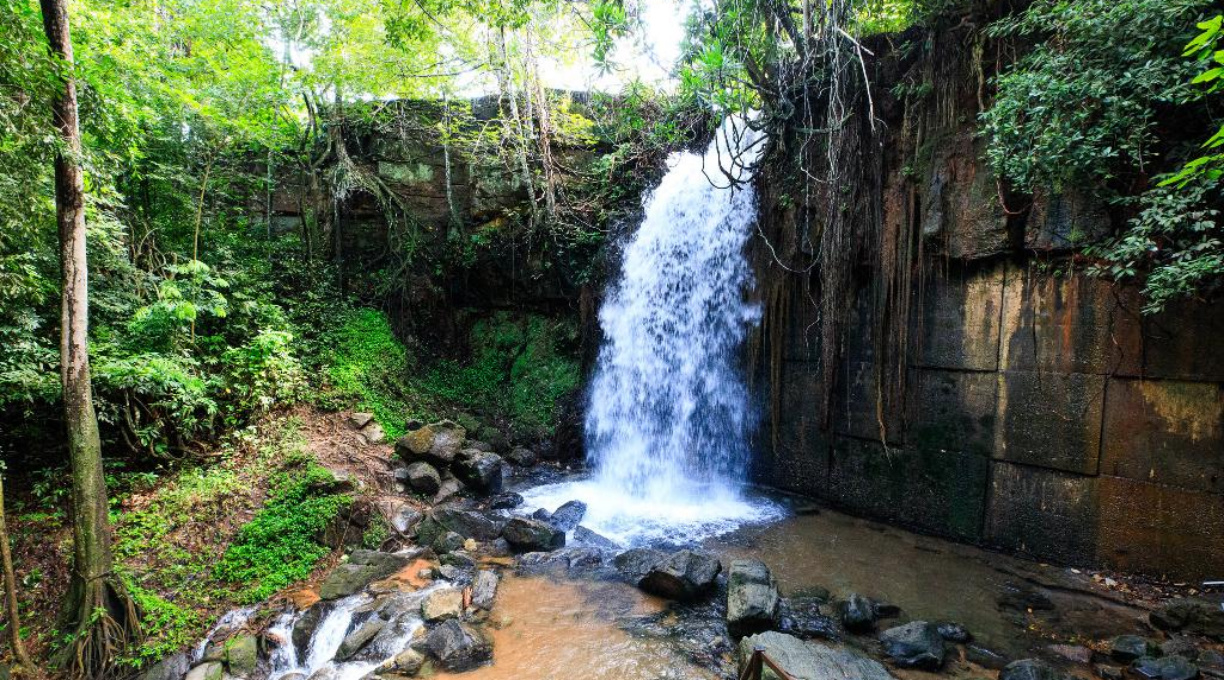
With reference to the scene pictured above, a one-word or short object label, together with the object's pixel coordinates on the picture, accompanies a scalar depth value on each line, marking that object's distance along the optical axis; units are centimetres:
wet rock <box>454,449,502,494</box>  749
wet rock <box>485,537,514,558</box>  584
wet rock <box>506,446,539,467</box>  905
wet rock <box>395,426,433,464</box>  747
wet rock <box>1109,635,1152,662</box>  379
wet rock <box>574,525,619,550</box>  609
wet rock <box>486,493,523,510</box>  718
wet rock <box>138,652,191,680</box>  378
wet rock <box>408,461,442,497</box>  701
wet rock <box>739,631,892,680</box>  344
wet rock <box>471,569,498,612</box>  472
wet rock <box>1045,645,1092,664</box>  388
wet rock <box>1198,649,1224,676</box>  355
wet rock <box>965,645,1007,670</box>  384
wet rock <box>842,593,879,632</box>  429
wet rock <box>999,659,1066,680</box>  346
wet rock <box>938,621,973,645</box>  415
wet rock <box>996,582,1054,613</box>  460
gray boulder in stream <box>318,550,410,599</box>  481
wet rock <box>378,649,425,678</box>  382
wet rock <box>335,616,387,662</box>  405
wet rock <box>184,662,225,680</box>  381
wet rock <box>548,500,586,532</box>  666
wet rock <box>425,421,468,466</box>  752
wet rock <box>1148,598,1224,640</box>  397
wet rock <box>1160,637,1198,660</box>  370
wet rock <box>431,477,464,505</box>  711
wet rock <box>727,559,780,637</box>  421
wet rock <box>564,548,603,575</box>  548
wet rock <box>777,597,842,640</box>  426
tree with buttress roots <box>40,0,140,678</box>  374
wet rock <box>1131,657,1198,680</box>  346
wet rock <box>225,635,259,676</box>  393
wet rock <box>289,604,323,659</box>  421
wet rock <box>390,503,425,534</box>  606
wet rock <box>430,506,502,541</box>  615
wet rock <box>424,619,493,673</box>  391
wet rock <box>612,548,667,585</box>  525
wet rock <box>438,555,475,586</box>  518
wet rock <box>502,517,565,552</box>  589
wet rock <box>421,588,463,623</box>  439
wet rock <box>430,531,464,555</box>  575
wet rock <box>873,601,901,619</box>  452
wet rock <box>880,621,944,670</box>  382
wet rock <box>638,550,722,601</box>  477
